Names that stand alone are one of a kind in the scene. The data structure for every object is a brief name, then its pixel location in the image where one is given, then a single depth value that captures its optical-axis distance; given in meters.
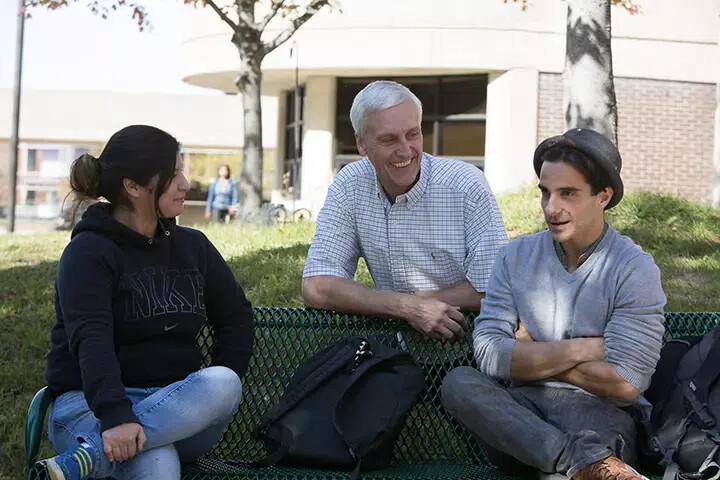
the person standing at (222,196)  19.89
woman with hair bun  3.27
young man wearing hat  3.45
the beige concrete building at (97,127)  35.19
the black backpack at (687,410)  3.42
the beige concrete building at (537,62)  19.97
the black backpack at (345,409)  3.61
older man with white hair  4.17
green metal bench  4.11
